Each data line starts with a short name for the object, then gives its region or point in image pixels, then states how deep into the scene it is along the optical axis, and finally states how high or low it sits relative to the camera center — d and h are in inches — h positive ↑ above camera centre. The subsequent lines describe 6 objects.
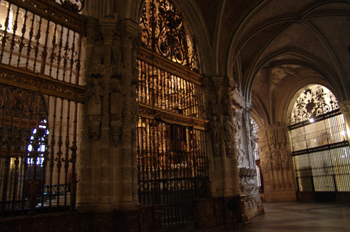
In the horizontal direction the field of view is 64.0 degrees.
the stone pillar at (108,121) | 231.5 +52.6
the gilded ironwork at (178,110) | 311.6 +80.5
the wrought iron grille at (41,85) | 199.9 +78.1
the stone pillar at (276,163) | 742.5 +36.8
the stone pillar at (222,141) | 377.4 +51.6
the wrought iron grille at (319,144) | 677.9 +77.7
